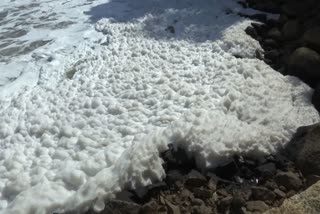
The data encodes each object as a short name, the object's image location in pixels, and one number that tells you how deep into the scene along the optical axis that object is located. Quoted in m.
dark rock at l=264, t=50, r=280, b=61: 6.03
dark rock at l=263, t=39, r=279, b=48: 6.28
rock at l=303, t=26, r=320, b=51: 5.77
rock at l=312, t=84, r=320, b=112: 5.11
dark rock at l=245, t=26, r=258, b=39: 6.50
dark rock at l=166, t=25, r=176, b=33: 6.82
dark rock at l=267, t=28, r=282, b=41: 6.39
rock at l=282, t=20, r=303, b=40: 6.29
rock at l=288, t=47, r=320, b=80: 5.45
